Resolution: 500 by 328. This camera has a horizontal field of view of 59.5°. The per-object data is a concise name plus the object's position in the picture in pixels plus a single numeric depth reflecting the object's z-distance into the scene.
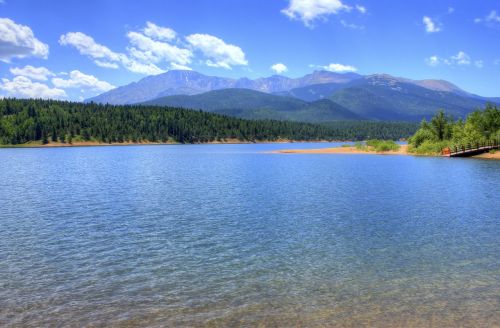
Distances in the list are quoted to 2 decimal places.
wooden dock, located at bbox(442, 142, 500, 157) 116.56
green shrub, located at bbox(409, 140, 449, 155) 125.94
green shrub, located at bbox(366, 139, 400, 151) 146.62
